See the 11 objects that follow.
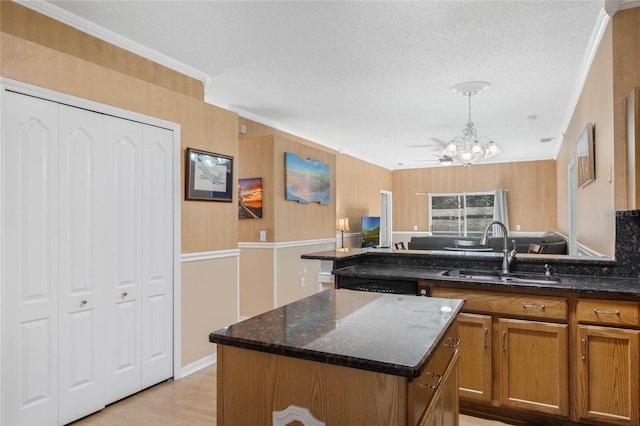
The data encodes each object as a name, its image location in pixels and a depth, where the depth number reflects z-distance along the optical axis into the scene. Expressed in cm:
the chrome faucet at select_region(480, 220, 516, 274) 276
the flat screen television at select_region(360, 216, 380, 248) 830
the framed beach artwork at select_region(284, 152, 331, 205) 521
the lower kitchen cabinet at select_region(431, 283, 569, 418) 236
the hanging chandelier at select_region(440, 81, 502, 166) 454
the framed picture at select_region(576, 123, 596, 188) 337
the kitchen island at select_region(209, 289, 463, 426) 110
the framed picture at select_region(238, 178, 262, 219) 503
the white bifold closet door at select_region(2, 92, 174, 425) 229
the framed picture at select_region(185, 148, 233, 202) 346
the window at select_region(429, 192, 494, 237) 1030
